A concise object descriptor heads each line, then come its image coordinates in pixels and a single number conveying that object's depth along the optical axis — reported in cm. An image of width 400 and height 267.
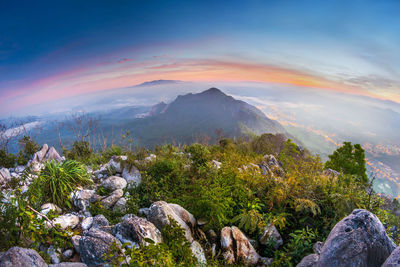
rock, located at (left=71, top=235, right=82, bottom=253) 372
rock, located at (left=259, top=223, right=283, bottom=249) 453
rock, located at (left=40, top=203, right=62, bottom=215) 473
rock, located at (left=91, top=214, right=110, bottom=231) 443
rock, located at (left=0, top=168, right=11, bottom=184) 688
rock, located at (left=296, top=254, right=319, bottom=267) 353
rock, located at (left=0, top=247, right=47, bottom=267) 250
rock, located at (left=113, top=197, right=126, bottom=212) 542
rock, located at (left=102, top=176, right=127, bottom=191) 648
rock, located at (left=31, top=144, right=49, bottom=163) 943
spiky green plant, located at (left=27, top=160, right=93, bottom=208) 517
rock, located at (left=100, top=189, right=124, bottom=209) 551
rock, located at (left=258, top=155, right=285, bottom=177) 765
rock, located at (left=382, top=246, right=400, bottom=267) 255
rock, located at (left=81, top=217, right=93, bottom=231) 445
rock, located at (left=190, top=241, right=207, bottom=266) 355
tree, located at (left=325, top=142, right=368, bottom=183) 1638
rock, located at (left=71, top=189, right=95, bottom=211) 530
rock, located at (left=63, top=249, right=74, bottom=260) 362
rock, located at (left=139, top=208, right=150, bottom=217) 530
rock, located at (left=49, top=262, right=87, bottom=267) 296
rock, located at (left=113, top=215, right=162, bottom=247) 344
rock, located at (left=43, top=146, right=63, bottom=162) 967
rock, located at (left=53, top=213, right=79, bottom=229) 438
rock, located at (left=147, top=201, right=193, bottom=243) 407
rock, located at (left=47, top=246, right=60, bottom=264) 350
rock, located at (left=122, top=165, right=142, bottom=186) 697
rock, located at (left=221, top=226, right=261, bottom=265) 395
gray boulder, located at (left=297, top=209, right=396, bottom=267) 305
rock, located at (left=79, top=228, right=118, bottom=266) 316
